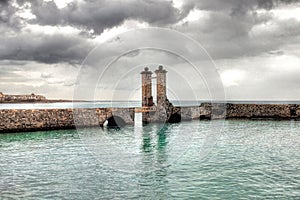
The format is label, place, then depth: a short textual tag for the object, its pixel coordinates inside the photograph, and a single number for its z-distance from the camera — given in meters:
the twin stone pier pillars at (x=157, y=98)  30.34
